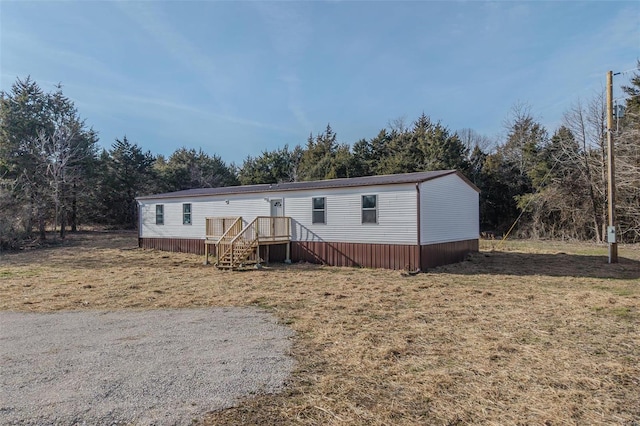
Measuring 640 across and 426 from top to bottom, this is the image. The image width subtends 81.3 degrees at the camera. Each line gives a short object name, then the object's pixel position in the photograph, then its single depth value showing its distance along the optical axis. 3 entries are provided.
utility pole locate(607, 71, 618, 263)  12.34
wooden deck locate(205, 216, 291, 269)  12.29
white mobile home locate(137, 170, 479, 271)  11.61
